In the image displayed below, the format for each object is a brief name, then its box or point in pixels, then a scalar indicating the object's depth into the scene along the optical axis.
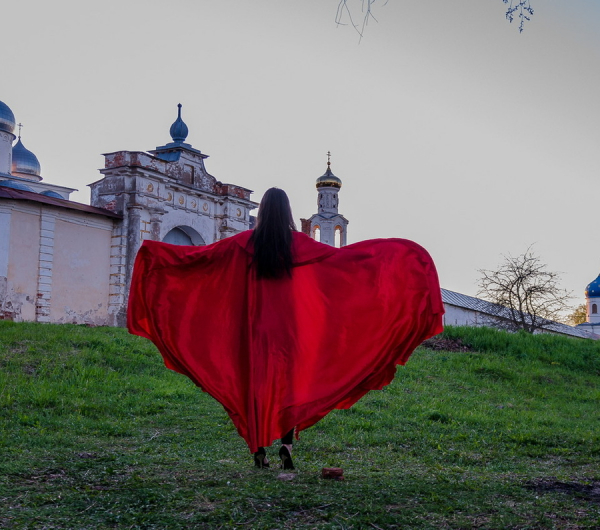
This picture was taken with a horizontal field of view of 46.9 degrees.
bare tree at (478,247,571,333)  35.28
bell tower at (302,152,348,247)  51.16
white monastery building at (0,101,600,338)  18.48
